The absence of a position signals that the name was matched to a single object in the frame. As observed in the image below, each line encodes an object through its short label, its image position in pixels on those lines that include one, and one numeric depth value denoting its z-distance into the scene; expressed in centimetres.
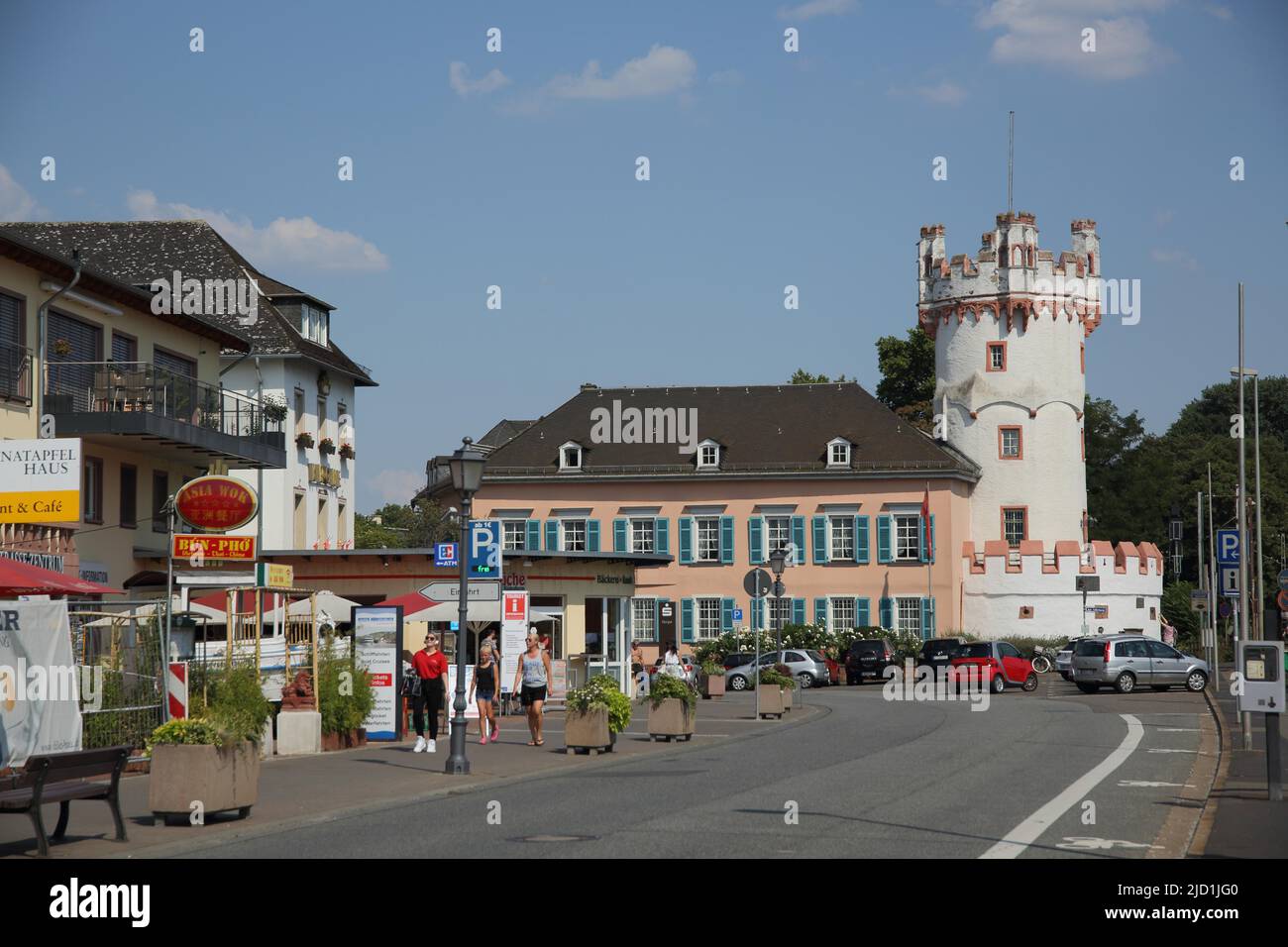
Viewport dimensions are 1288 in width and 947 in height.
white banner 1691
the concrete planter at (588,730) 2556
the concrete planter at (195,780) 1598
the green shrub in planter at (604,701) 2578
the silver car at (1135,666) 4922
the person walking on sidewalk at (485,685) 2762
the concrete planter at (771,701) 3628
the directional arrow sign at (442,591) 3538
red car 5362
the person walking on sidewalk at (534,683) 2742
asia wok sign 2891
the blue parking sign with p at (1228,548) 3062
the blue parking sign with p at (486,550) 2859
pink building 7194
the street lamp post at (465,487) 2200
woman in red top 2586
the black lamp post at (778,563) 3843
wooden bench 1339
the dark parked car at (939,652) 5744
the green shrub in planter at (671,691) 2909
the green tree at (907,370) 9119
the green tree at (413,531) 7462
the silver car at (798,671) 5853
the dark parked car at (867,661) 6244
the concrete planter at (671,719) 2878
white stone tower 7425
